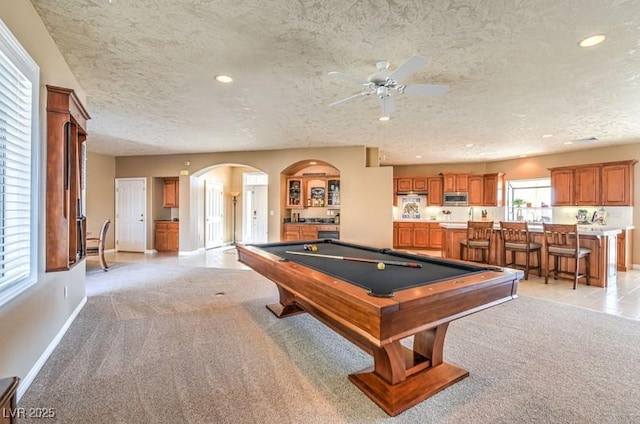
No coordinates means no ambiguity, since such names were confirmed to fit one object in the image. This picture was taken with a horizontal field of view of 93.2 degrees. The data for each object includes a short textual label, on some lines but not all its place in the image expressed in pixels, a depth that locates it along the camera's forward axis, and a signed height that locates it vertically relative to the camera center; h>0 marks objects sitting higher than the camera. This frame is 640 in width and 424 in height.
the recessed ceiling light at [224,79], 3.29 +1.47
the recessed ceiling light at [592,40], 2.47 +1.43
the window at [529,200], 8.09 +0.31
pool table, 1.57 -0.53
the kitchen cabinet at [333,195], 8.19 +0.43
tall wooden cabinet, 2.53 +0.27
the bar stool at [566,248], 4.75 -0.59
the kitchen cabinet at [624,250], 6.07 -0.77
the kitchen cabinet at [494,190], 8.70 +0.63
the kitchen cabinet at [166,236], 8.47 -0.71
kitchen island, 4.84 -0.65
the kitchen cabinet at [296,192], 7.98 +0.50
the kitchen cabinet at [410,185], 9.65 +0.85
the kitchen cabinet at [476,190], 9.07 +0.64
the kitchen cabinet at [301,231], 7.56 -0.50
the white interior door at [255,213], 9.74 -0.07
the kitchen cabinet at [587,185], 6.73 +0.60
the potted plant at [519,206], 8.57 +0.15
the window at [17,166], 1.92 +0.31
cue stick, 2.55 -0.45
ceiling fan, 2.53 +1.17
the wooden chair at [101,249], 5.91 -0.76
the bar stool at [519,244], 5.25 -0.58
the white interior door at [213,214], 8.76 -0.10
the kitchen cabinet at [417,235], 9.20 -0.74
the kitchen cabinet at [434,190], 9.46 +0.66
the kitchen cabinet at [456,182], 9.17 +0.89
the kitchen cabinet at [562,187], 7.16 +0.58
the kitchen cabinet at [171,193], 8.58 +0.50
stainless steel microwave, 9.18 +0.40
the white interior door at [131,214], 8.34 -0.09
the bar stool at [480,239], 5.66 -0.53
